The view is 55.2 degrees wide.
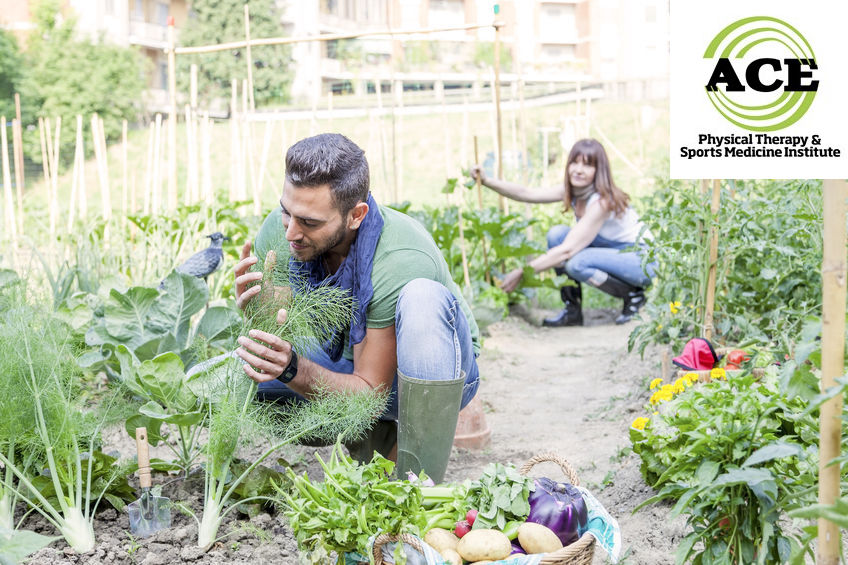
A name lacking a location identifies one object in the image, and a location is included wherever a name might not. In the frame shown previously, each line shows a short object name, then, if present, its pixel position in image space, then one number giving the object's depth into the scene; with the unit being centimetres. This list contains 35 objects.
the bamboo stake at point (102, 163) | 600
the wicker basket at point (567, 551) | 155
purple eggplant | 169
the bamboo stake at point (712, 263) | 296
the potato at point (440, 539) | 168
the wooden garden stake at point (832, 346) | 128
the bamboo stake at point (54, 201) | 632
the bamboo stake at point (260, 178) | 634
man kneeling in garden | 213
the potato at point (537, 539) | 162
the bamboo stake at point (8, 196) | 623
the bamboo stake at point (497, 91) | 571
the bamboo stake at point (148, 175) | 627
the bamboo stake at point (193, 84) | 542
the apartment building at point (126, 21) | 2372
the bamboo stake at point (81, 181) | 639
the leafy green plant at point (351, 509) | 164
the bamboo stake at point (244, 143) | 666
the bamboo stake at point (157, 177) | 621
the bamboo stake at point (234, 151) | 648
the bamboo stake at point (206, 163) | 595
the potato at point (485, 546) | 158
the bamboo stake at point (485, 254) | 577
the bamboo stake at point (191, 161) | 626
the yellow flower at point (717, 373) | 244
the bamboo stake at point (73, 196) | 613
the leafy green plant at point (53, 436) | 191
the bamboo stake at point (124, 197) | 530
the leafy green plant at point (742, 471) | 143
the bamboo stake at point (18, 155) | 711
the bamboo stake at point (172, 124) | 544
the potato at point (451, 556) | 161
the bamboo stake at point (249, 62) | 601
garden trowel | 200
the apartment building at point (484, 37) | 2742
